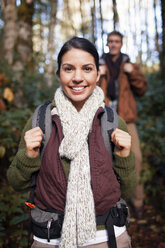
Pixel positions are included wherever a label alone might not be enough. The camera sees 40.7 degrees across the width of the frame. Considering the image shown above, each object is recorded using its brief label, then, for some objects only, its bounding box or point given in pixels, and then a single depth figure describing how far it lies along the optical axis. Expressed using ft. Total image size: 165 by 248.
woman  5.10
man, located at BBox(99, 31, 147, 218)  12.46
